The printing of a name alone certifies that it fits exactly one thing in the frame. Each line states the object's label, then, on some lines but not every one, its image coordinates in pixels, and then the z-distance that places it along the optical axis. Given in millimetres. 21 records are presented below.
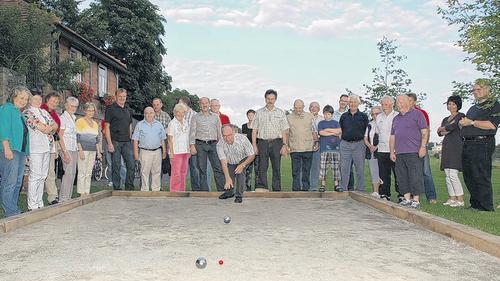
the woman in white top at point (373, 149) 9453
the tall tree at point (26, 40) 16484
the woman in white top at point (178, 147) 9602
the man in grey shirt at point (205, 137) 9625
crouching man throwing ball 8554
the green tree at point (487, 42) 8031
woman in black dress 8172
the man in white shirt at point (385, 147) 8984
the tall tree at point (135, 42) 39344
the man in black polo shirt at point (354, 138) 9273
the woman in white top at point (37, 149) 7109
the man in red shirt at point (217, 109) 10203
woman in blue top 6473
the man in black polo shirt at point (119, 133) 9625
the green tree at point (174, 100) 50141
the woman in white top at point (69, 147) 8164
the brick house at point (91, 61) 20750
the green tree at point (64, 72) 19234
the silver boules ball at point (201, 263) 3805
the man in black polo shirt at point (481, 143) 7457
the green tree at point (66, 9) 40812
